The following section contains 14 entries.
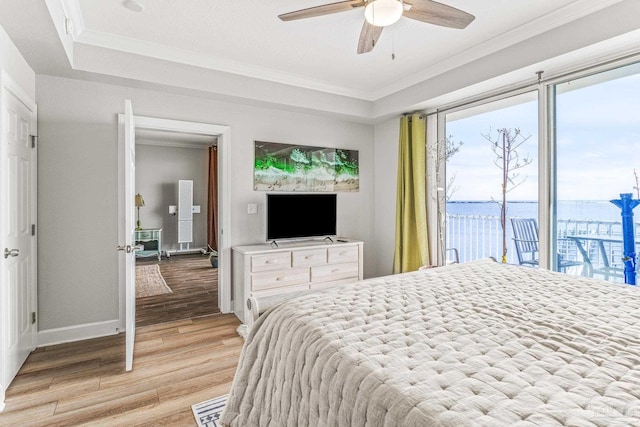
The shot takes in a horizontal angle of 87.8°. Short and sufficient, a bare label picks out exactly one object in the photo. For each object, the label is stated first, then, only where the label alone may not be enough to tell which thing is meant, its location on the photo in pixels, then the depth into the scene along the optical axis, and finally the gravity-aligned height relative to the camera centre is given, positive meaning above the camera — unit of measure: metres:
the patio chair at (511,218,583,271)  3.29 -0.28
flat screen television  3.87 -0.05
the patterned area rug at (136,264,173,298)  4.58 -1.08
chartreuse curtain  4.15 +0.16
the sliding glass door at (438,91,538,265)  3.28 +0.36
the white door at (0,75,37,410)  2.15 -0.15
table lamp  6.80 +0.20
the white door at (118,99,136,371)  2.50 -0.21
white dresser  3.50 -0.63
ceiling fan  1.92 +1.20
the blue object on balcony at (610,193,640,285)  2.65 -0.21
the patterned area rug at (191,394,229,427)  1.91 -1.20
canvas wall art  4.06 +0.57
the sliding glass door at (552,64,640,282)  2.63 +0.40
